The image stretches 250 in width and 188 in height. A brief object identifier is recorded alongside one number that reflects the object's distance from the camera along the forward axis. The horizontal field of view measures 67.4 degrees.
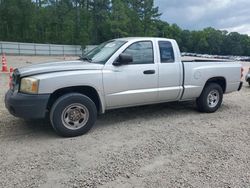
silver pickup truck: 3.10
